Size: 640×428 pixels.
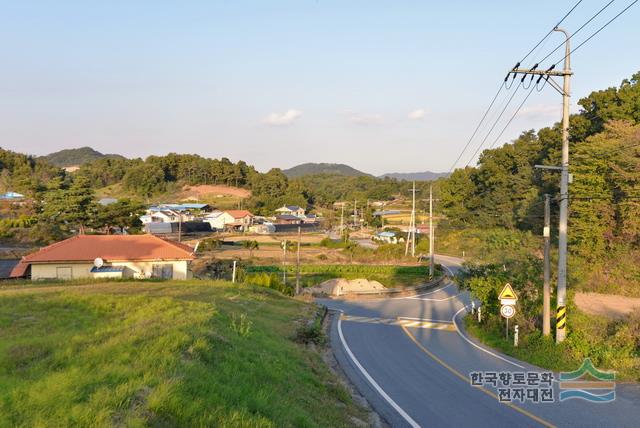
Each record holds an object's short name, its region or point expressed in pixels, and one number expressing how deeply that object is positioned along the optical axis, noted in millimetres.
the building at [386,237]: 91150
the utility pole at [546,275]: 18750
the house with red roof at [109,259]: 32125
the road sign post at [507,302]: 20234
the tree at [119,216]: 60750
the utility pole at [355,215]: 129375
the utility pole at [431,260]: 53219
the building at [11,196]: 85562
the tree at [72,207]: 56781
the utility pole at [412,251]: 70438
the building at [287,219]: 118438
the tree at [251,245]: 72062
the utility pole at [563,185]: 18172
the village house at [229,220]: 105125
